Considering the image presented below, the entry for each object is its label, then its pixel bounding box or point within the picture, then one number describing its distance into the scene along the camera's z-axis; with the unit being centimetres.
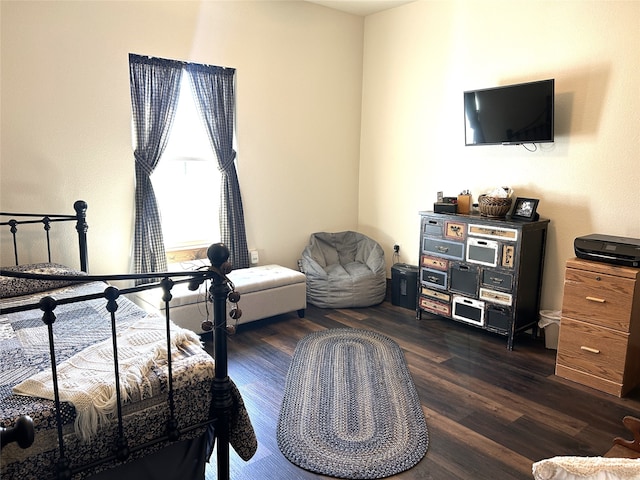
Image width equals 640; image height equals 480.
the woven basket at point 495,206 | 361
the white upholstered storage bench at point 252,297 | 347
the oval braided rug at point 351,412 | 219
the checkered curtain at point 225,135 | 399
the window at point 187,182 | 398
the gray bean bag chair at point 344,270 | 442
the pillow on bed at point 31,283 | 277
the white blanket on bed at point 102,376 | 153
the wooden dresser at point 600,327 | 277
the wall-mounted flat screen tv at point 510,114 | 335
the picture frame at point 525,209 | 351
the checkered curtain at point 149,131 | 366
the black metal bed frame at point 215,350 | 142
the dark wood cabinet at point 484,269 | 344
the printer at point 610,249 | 279
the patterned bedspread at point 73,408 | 147
